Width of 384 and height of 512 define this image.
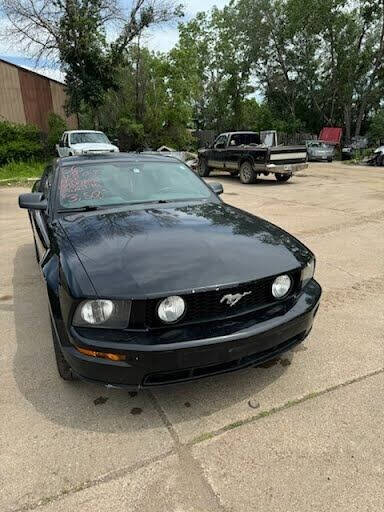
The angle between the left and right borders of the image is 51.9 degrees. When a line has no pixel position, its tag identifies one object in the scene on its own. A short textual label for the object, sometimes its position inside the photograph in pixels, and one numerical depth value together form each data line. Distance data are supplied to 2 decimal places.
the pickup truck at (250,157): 13.11
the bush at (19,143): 17.70
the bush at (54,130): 19.95
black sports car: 2.11
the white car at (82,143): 16.01
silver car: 25.81
